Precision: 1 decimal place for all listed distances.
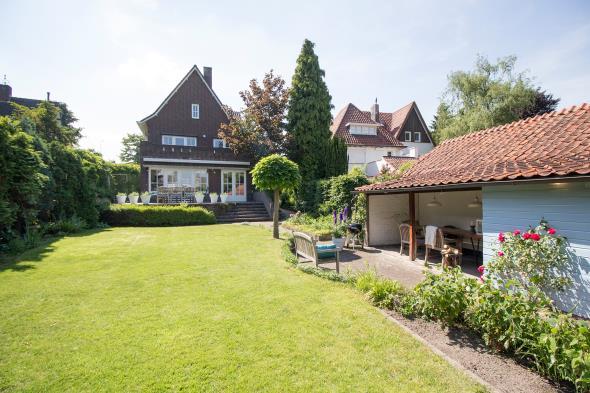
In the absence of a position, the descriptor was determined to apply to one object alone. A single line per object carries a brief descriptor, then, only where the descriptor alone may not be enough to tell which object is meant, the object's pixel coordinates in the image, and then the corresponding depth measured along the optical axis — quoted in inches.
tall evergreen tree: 770.8
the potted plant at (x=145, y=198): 689.0
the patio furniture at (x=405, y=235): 366.6
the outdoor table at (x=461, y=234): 327.3
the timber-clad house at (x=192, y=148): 808.3
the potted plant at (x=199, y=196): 716.8
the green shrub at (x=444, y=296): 164.4
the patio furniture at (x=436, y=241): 319.0
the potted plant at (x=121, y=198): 698.3
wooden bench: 280.1
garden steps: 712.6
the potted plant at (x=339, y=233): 389.4
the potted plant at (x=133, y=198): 700.0
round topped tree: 457.1
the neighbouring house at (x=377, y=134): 1016.2
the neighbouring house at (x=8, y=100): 1037.2
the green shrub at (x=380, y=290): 198.2
